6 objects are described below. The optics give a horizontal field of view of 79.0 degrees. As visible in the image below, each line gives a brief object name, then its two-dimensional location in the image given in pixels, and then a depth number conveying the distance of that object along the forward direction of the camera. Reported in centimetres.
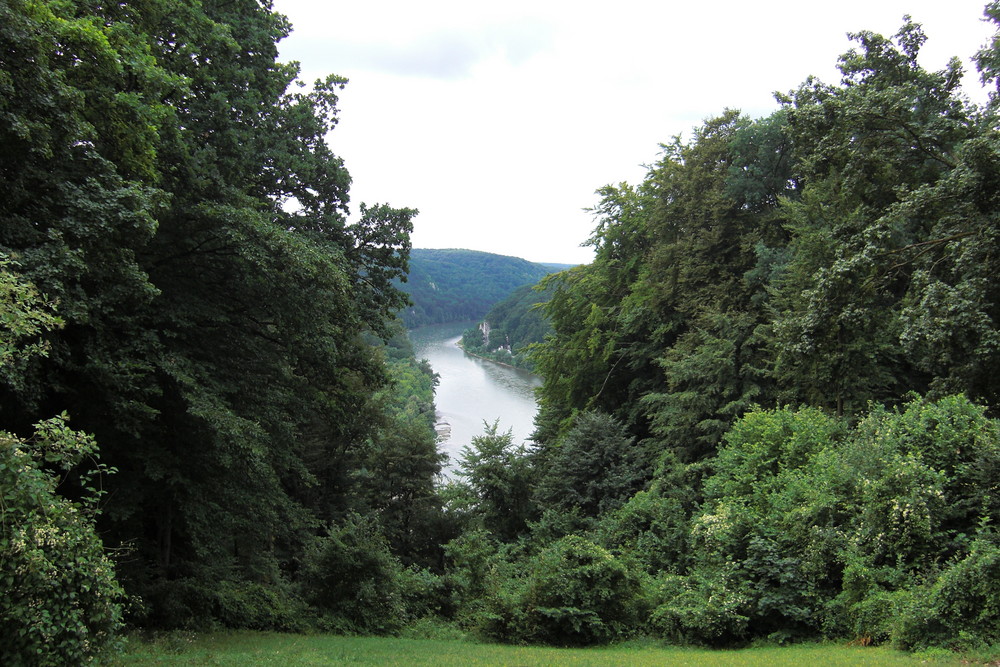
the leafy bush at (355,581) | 1320
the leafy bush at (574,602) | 1090
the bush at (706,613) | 953
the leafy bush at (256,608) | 1148
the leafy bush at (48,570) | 502
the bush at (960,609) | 700
